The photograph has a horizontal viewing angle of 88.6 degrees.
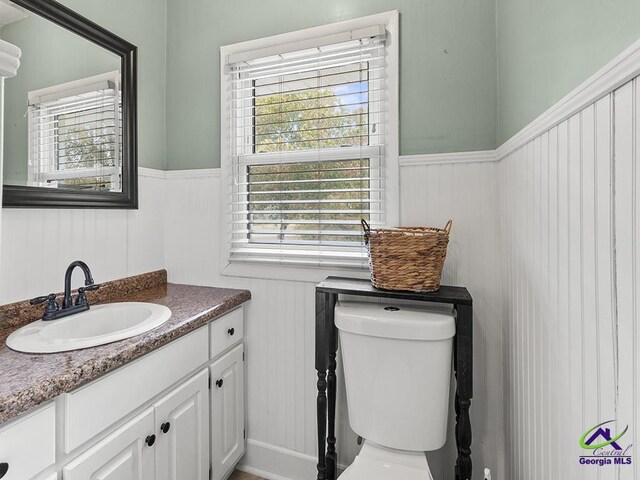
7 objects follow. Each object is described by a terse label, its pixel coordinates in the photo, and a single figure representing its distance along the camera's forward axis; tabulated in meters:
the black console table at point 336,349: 1.15
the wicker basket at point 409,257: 1.19
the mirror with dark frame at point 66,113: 1.19
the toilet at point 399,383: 1.16
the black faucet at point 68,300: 1.20
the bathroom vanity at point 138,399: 0.76
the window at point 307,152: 1.52
